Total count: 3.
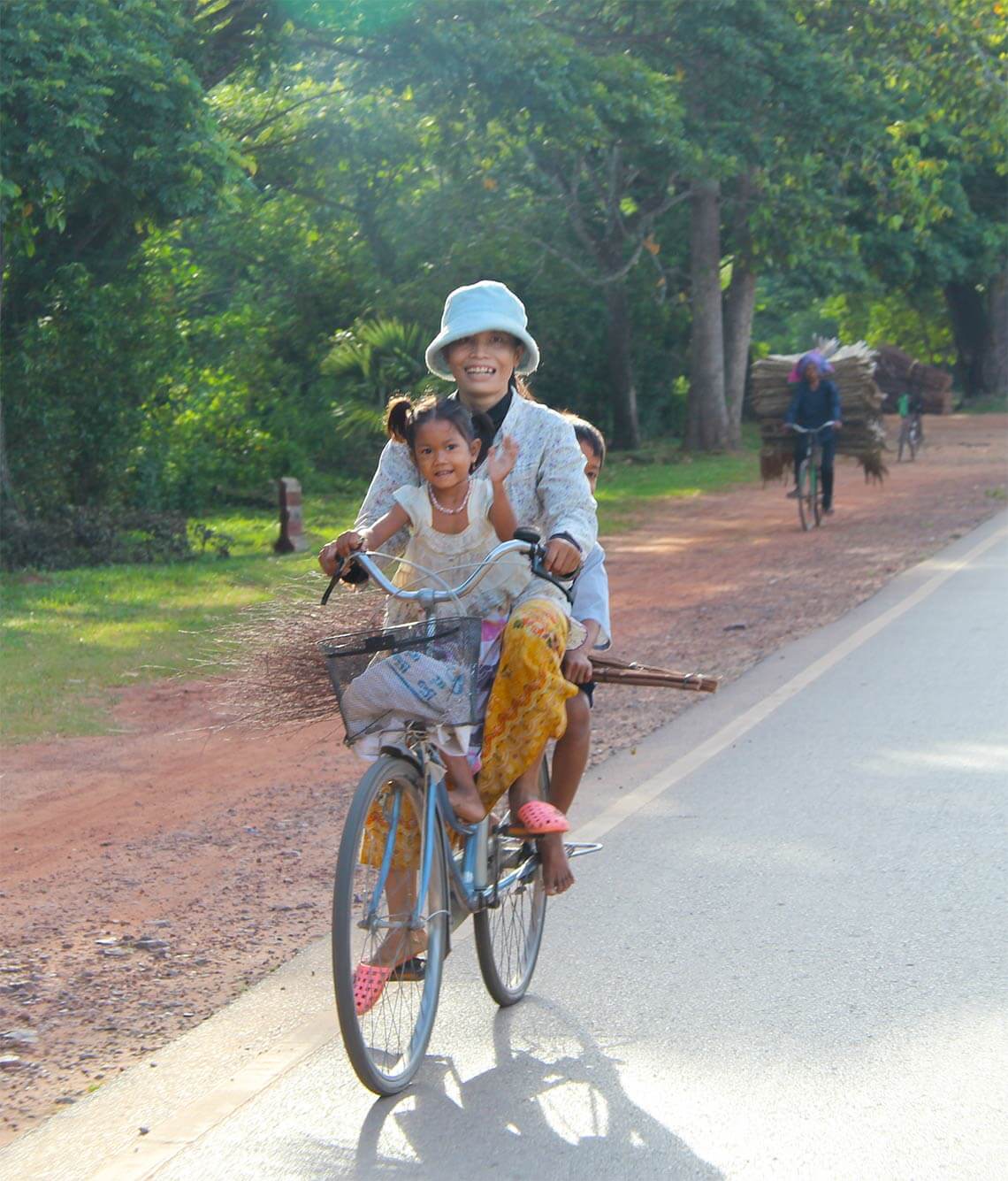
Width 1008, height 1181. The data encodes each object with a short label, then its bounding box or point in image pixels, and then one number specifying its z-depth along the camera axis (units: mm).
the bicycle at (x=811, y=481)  18922
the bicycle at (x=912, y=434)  31461
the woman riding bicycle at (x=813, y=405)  19000
